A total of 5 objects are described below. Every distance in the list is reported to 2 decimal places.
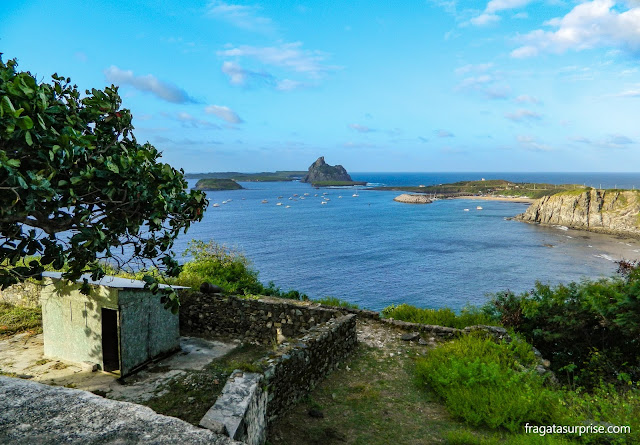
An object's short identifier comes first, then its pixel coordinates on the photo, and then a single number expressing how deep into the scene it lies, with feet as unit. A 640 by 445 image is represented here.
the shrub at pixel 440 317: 46.39
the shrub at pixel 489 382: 26.21
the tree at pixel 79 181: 14.19
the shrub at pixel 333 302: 52.14
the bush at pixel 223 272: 51.78
